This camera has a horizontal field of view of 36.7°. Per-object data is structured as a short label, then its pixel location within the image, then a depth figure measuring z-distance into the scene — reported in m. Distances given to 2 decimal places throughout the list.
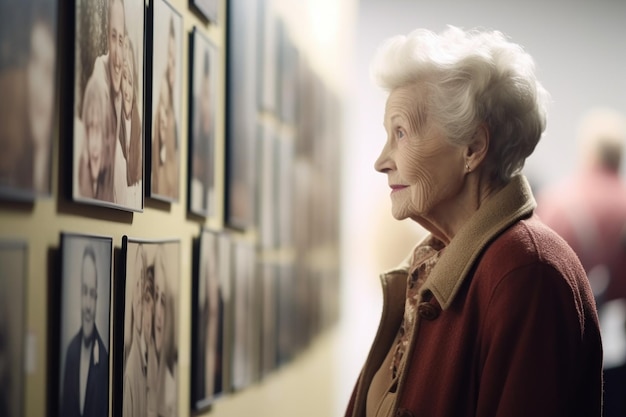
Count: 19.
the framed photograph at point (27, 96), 1.70
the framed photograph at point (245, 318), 3.82
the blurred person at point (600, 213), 7.25
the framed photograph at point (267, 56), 4.22
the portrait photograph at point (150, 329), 2.45
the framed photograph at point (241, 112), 3.63
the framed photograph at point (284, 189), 4.74
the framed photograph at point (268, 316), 4.39
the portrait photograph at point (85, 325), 1.99
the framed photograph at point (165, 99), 2.68
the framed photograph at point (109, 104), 2.06
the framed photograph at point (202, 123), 3.11
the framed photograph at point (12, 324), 1.71
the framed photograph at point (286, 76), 4.72
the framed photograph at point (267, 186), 4.27
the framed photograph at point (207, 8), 3.13
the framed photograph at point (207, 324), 3.20
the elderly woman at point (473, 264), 2.26
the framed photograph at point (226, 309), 3.54
